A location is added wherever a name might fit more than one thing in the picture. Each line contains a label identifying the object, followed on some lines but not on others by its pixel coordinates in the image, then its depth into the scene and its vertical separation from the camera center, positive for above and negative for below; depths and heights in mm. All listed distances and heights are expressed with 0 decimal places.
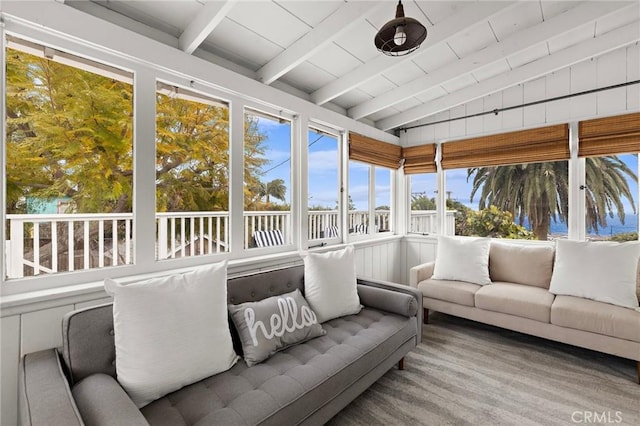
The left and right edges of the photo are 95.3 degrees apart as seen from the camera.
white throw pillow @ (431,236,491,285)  3123 -538
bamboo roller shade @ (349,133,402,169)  3615 +824
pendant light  1584 +1014
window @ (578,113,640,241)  2853 +382
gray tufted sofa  1056 -824
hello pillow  1665 -694
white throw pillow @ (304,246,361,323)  2199 -573
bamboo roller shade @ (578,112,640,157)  2801 +765
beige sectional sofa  2182 -811
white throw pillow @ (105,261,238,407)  1302 -581
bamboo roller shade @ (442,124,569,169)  3209 +772
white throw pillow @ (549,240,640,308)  2369 -516
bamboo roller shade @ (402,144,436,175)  4141 +783
